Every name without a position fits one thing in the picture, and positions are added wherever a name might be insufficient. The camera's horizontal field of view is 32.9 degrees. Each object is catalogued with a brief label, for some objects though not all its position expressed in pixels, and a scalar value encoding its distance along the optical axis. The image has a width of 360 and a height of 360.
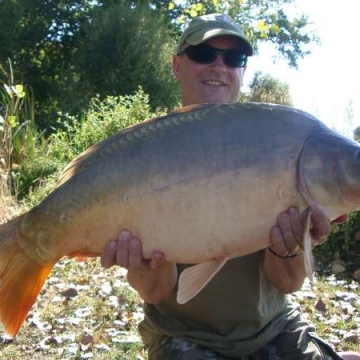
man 2.04
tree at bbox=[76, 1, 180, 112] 14.44
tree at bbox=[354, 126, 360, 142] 7.39
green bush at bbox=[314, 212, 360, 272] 4.86
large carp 1.68
